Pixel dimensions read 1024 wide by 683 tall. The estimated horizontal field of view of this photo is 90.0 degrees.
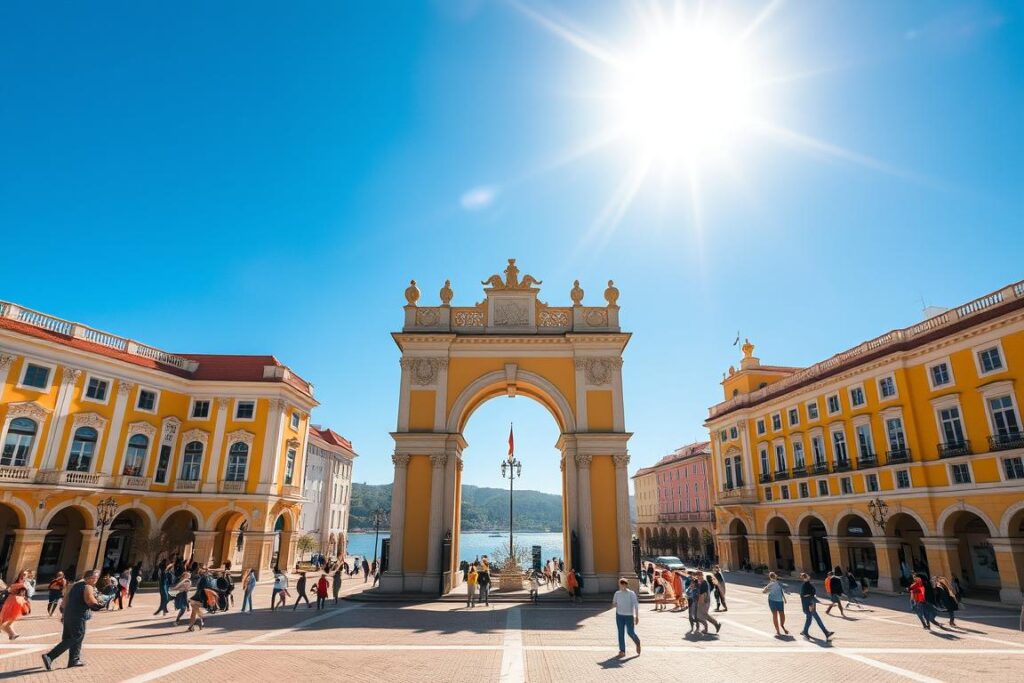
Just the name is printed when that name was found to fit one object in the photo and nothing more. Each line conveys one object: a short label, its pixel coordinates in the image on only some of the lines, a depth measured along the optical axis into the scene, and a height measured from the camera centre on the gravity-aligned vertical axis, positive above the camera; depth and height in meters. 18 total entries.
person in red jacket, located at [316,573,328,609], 19.83 -3.38
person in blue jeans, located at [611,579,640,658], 12.50 -2.61
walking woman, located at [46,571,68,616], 18.55 -3.34
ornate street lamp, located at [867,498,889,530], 30.25 -0.54
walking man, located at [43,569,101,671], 10.49 -2.43
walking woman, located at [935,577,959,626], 17.19 -3.09
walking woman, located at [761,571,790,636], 15.43 -2.83
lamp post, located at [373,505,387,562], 39.65 -1.14
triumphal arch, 24.03 +4.67
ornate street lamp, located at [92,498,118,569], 28.83 -0.93
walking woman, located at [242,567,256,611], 18.97 -3.15
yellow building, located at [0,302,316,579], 27.70 +2.78
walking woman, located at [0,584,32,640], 13.26 -2.82
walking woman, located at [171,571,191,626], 16.61 -3.16
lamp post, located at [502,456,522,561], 32.50 +2.03
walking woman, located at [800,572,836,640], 15.05 -2.85
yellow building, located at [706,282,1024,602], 25.14 +2.65
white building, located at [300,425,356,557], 57.19 +1.09
